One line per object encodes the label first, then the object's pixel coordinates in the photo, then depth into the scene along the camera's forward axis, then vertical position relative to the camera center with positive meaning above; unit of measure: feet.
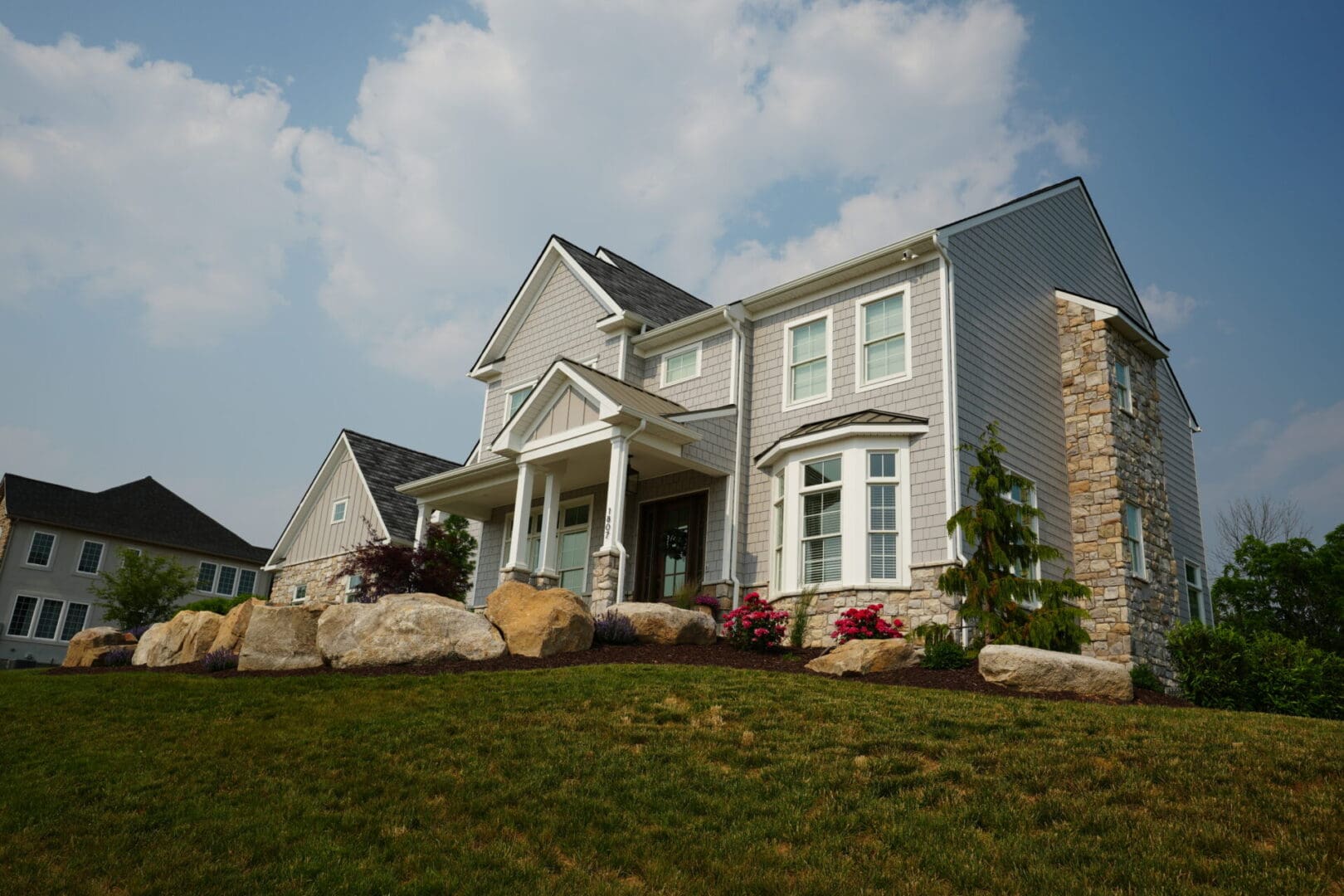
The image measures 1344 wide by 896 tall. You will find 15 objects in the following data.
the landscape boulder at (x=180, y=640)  50.72 +0.52
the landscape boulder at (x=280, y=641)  44.09 +0.71
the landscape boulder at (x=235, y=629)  47.96 +1.22
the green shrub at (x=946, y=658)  39.63 +1.66
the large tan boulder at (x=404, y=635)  42.50 +1.27
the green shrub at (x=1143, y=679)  41.06 +1.41
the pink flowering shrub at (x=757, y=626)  45.34 +2.74
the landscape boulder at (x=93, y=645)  55.77 +0.03
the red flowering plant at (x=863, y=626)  45.27 +3.04
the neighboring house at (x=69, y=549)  110.01 +11.34
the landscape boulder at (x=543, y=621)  43.45 +2.28
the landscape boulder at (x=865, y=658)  38.93 +1.44
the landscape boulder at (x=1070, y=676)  35.09 +1.11
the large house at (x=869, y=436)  50.08 +13.80
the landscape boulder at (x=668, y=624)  46.55 +2.67
